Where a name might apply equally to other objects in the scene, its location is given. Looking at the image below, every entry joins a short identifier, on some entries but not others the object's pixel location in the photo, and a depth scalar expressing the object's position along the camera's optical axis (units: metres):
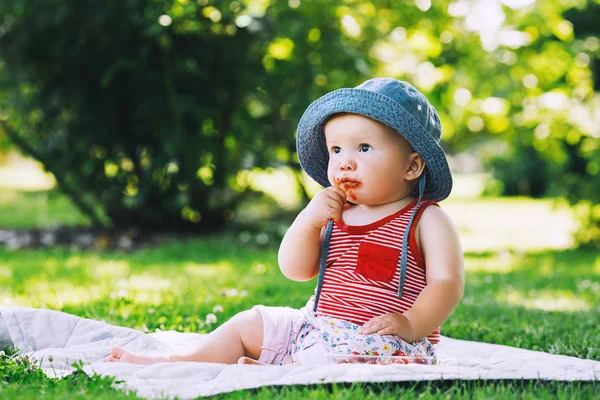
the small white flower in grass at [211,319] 3.70
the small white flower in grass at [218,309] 3.94
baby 2.75
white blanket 2.43
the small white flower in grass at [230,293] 4.55
